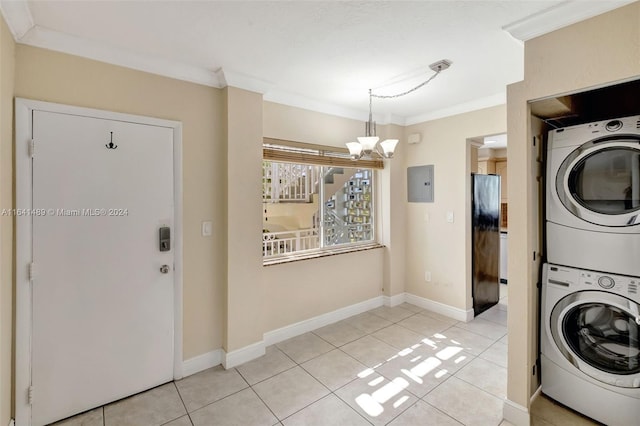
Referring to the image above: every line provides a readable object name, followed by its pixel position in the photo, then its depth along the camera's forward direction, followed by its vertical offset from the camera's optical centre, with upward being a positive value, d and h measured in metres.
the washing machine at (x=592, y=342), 1.72 -0.83
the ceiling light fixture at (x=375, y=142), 2.33 +0.61
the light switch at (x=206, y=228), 2.49 -0.12
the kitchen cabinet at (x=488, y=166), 5.13 +0.81
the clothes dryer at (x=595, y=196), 1.71 +0.10
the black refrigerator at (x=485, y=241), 3.58 -0.37
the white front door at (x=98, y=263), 1.89 -0.34
